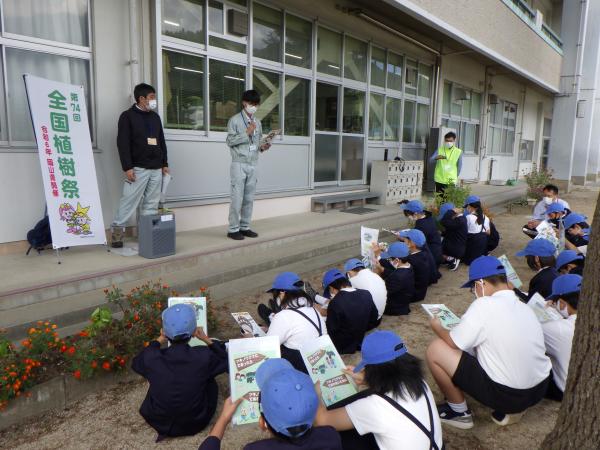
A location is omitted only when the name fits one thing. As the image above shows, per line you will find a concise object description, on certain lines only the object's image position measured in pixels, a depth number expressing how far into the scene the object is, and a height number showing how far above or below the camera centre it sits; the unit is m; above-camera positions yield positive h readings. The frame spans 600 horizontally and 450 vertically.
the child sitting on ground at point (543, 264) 3.98 -1.00
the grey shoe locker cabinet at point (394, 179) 9.51 -0.56
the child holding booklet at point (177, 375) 2.46 -1.22
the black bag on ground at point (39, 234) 4.61 -0.89
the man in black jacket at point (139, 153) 4.93 -0.06
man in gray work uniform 5.65 -0.13
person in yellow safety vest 8.66 -0.15
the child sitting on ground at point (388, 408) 1.92 -1.09
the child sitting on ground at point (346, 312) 3.44 -1.21
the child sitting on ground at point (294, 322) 2.99 -1.12
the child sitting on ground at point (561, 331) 2.87 -1.09
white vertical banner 4.36 -0.15
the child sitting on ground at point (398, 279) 4.34 -1.20
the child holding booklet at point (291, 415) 1.62 -0.93
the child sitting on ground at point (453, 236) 5.95 -1.09
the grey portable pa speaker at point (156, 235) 4.71 -0.90
